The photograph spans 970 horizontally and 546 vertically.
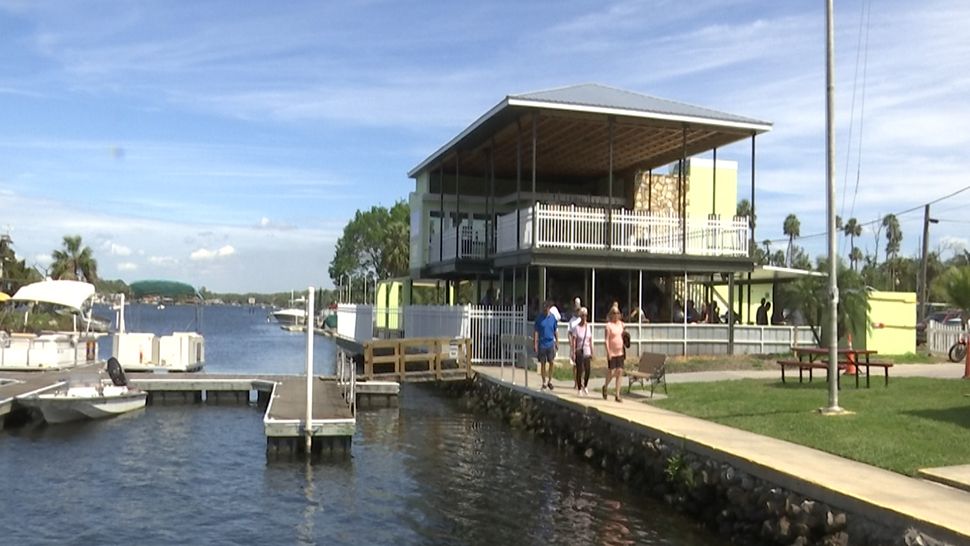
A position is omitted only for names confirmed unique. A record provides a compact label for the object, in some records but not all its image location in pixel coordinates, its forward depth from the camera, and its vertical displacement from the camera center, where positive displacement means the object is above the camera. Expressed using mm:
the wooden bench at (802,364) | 17550 -1284
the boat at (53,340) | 27359 -1511
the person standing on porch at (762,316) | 31094 -560
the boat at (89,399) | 19812 -2411
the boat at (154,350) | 29469 -1876
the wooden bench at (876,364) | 17109 -1247
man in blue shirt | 20609 -969
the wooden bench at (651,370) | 18016 -1456
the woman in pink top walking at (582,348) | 18812 -1060
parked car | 43412 -990
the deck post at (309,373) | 16344 -1423
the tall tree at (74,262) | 84500 +3069
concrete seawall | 8641 -2301
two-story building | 25781 +3739
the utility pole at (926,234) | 45991 +3480
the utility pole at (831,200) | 14325 +1643
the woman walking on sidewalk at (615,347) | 17438 -948
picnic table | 17464 -1212
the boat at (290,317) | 124562 -3190
